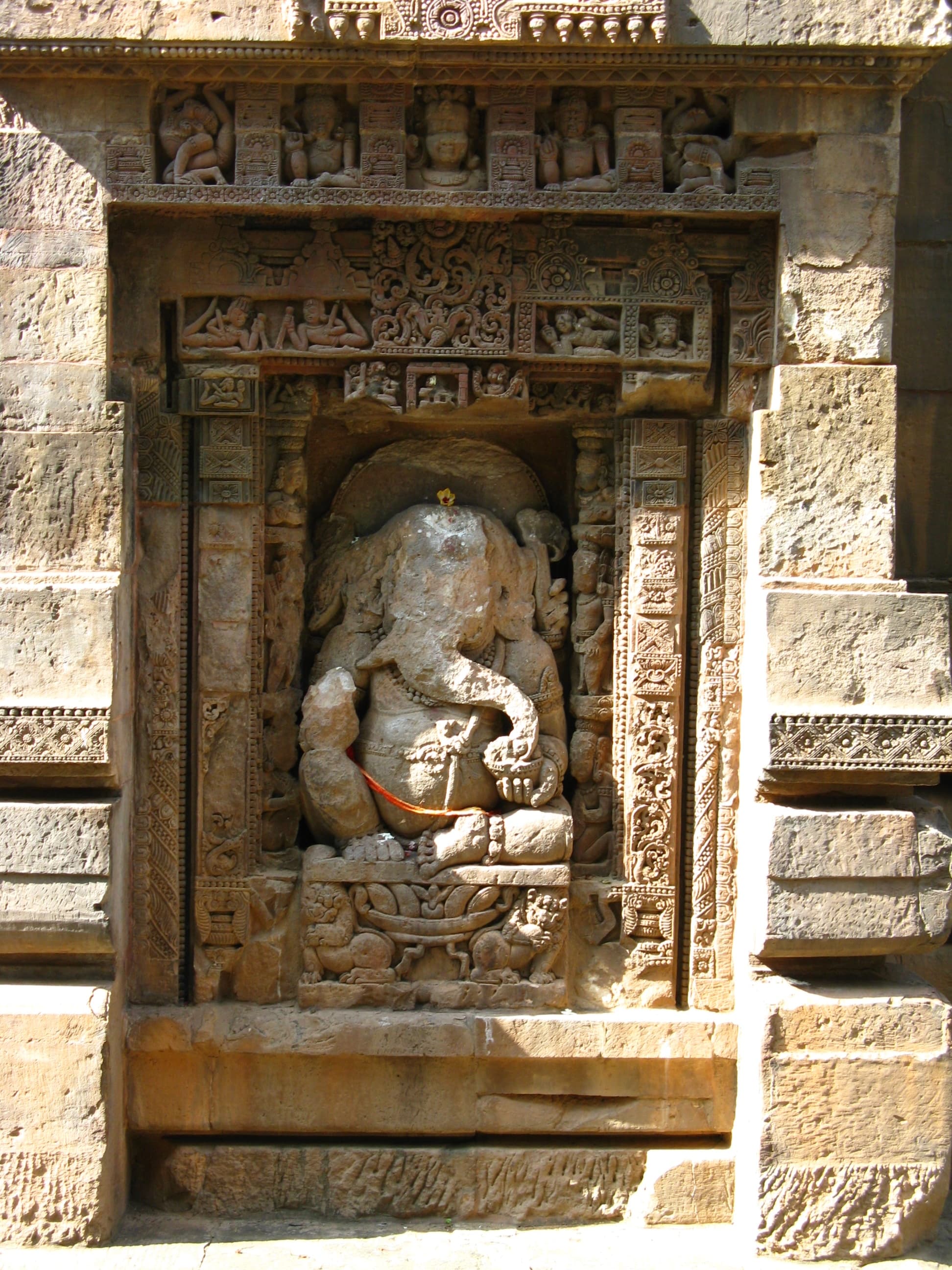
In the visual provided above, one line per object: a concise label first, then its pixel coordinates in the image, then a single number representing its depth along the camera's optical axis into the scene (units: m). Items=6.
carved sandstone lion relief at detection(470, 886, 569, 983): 5.04
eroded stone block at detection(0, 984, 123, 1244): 4.59
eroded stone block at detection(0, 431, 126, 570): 4.67
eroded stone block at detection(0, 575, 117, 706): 4.59
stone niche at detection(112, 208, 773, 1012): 4.91
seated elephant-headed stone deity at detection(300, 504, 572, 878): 5.09
